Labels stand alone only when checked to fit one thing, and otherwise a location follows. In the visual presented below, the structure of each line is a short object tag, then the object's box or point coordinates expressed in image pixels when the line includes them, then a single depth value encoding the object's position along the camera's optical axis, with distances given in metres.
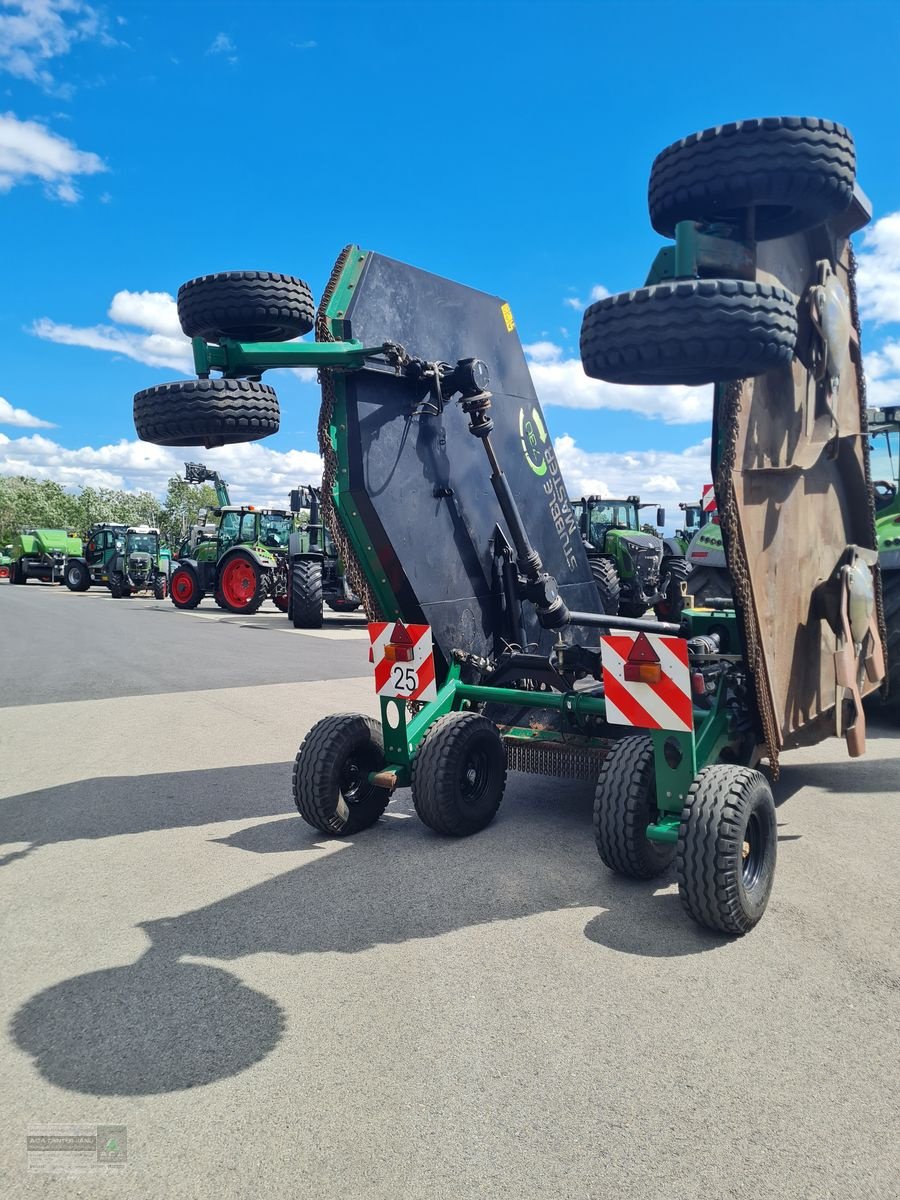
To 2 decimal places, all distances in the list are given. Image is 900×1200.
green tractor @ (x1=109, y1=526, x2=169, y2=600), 30.84
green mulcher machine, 3.61
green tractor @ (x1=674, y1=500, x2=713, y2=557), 21.27
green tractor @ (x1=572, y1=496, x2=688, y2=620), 16.30
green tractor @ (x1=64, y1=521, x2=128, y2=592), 32.91
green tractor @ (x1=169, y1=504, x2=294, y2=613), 22.05
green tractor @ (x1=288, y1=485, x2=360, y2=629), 17.80
